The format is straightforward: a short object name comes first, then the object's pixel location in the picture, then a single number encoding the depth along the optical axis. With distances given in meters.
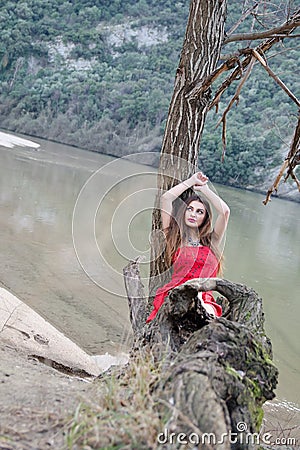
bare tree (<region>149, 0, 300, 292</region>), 3.32
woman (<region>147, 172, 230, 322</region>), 3.14
